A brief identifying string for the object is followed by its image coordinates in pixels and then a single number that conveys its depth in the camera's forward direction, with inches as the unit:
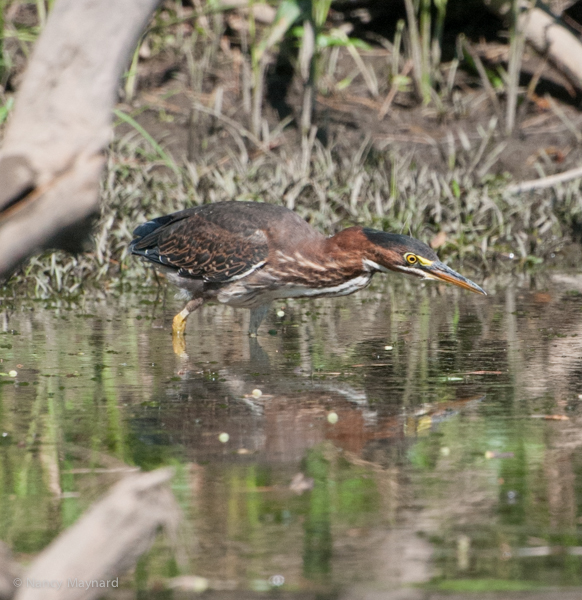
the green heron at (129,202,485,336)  497.0
